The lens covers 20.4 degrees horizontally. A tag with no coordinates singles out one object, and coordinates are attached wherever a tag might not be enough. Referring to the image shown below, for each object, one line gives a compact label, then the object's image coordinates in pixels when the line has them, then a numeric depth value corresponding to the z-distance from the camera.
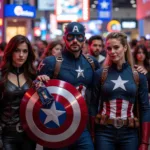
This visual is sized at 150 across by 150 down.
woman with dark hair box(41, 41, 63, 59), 7.39
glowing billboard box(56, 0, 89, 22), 21.08
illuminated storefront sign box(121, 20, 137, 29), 52.28
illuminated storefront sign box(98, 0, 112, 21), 27.88
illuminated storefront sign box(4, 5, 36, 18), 20.48
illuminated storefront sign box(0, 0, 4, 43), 18.67
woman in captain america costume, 3.51
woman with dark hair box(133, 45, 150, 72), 7.44
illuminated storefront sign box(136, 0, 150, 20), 19.15
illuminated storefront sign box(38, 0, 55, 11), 26.20
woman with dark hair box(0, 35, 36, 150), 3.61
